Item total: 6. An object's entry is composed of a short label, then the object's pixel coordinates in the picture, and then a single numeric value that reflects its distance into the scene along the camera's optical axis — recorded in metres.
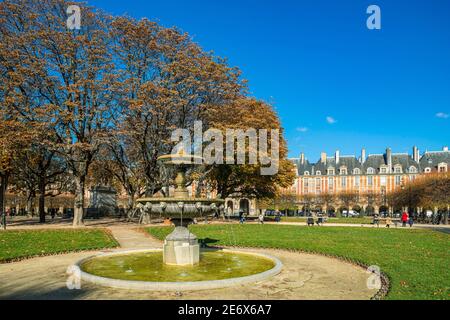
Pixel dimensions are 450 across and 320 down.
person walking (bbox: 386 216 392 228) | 36.47
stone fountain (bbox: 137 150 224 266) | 11.70
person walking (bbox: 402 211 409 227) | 38.42
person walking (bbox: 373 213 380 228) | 38.19
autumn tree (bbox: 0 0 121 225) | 27.94
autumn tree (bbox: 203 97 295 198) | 34.47
